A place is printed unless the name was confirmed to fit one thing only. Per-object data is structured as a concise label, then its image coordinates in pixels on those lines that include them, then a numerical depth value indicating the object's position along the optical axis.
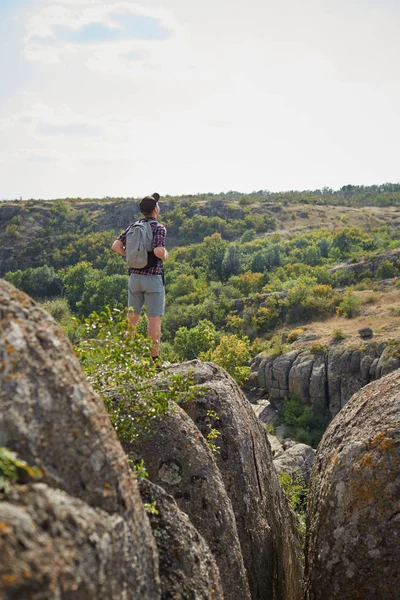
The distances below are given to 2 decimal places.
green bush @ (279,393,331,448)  43.34
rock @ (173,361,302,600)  6.84
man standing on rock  8.19
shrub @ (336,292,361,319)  57.72
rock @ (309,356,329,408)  47.00
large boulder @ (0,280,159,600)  3.15
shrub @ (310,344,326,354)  49.38
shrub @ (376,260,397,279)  66.12
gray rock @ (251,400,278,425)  47.00
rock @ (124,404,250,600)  5.77
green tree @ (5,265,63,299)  81.75
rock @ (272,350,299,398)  49.31
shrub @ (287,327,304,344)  55.44
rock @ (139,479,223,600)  4.19
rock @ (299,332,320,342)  53.78
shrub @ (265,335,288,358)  51.44
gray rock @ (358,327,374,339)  49.12
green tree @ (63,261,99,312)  76.50
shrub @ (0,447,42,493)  2.82
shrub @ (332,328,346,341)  50.16
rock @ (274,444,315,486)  22.20
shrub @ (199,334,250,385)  44.00
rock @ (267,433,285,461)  26.36
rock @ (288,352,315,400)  47.94
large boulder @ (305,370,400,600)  6.15
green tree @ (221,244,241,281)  81.50
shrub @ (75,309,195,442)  5.67
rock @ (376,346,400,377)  43.53
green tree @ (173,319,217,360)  48.84
